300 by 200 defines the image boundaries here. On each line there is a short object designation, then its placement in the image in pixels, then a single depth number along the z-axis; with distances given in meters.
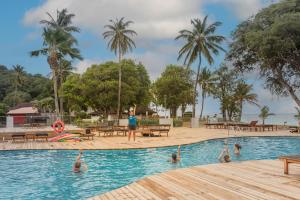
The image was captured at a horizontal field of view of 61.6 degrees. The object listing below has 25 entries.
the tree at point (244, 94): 34.42
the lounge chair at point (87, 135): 17.88
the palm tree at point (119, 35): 31.44
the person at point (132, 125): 16.91
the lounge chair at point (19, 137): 16.79
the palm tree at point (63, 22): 29.99
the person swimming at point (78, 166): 9.84
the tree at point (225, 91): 35.13
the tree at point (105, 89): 33.45
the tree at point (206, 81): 36.56
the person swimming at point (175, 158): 10.97
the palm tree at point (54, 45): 25.79
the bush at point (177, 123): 30.24
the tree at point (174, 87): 40.25
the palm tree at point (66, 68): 42.60
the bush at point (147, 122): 28.46
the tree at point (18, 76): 52.68
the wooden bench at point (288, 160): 6.47
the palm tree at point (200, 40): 31.53
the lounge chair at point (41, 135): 17.16
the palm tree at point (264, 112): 32.66
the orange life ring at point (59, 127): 18.81
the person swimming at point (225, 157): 9.85
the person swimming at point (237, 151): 12.92
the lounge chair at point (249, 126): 24.70
